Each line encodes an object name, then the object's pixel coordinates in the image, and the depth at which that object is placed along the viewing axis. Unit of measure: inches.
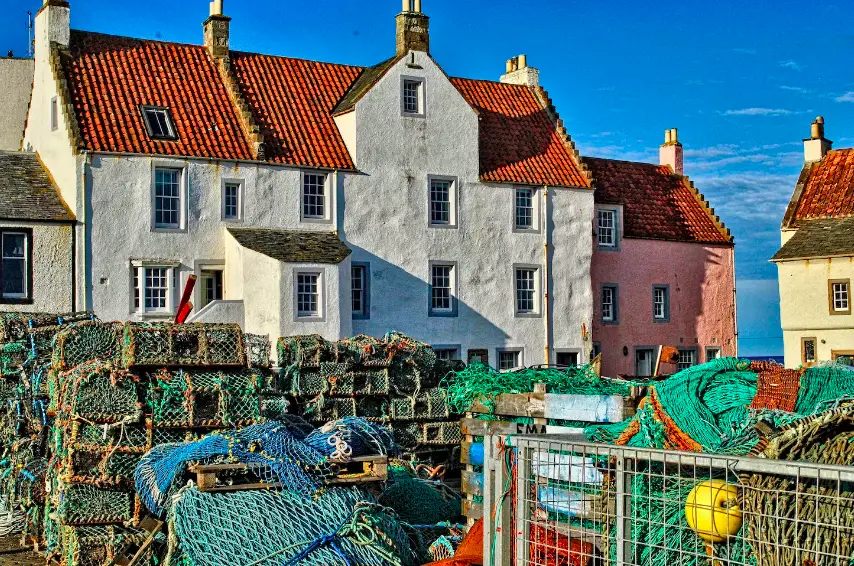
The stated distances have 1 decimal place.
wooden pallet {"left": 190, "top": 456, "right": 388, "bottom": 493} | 378.0
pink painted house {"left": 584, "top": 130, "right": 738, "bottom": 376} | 1412.4
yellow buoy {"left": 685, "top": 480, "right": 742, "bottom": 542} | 215.0
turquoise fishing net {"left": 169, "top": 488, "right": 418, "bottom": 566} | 355.6
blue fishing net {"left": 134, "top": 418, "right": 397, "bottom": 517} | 386.9
